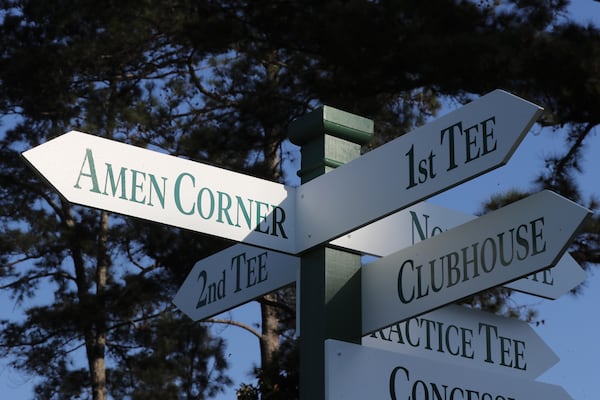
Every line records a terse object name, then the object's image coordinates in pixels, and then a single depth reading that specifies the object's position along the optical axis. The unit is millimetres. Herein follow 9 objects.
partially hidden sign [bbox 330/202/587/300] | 5455
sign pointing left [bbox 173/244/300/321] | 5593
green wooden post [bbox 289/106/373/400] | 5065
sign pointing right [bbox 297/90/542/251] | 4537
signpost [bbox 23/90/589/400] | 4620
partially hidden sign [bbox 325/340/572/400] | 4938
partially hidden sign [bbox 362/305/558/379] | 5448
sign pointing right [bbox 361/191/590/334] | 4572
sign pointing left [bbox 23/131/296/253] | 4579
